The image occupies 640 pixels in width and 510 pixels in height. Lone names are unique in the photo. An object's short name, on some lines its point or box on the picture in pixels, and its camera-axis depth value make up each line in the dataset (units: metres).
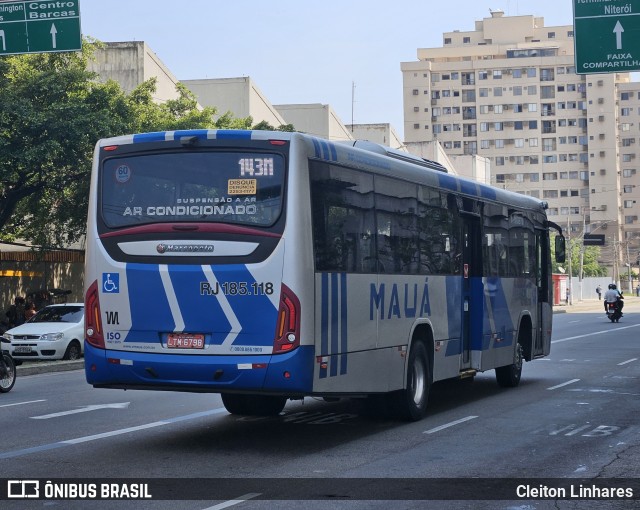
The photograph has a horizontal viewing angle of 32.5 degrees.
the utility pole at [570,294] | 81.19
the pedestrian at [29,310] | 33.38
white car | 25.73
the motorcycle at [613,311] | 47.91
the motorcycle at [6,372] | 17.98
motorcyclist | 47.91
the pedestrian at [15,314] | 33.34
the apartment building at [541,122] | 145.12
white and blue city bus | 10.66
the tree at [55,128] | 29.08
